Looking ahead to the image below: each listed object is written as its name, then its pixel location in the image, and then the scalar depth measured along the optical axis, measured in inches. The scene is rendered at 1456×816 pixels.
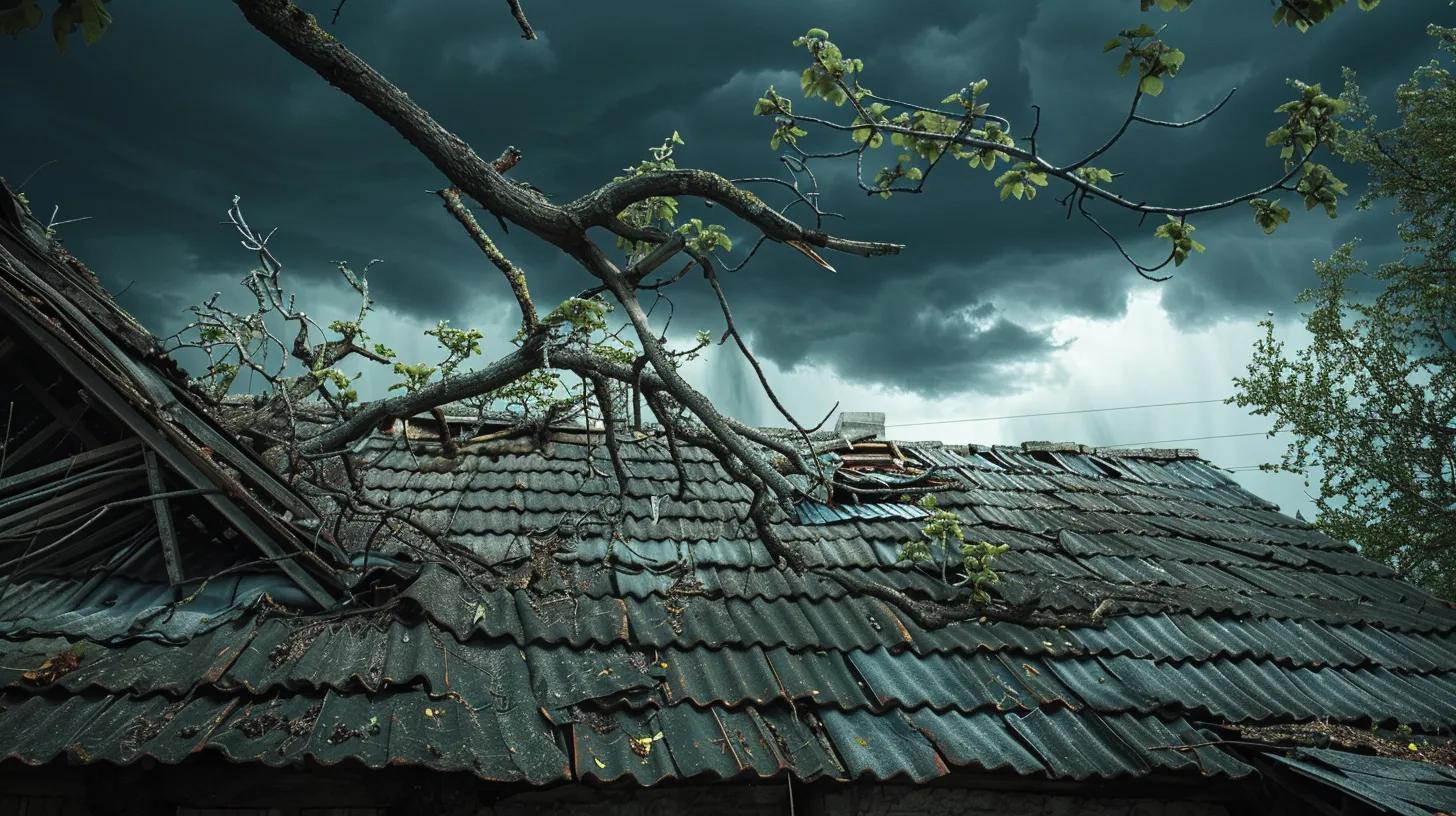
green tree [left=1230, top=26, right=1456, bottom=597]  608.4
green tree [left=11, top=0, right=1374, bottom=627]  146.6
